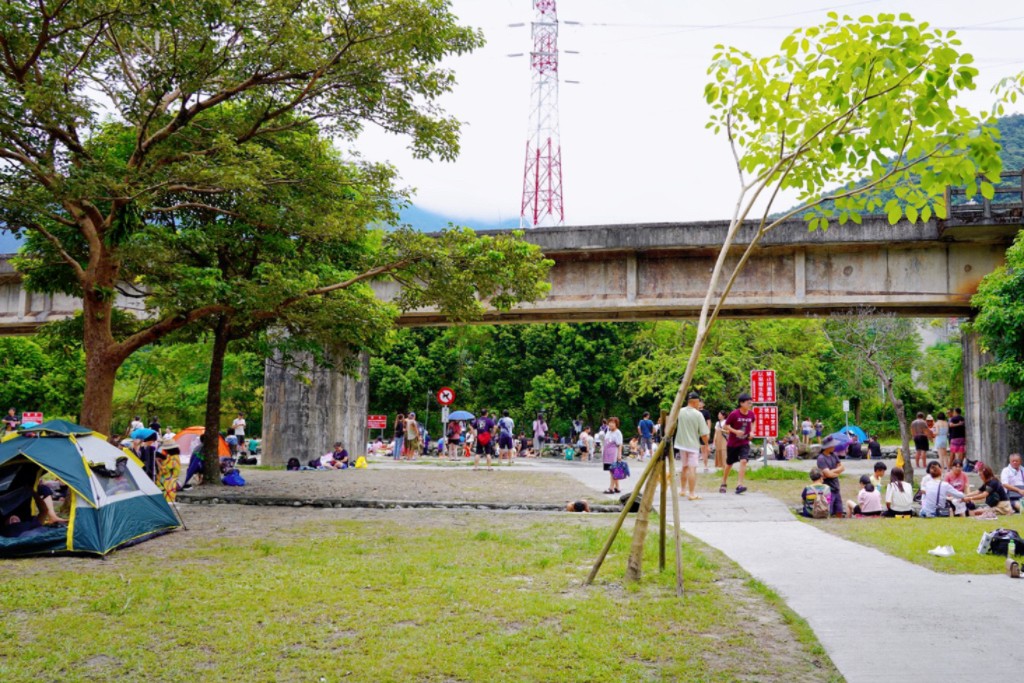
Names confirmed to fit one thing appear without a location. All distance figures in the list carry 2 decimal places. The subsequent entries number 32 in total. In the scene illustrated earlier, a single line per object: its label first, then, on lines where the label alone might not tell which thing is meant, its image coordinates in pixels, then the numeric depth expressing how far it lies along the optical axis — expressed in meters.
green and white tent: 9.48
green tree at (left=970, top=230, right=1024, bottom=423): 16.81
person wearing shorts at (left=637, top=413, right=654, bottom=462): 29.70
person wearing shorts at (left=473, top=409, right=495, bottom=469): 24.27
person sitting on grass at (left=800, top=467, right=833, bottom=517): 12.59
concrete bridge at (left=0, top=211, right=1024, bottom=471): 19.36
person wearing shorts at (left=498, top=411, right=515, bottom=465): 28.69
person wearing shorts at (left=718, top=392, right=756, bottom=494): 14.99
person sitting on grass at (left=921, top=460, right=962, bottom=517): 13.12
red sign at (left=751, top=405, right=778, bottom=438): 21.48
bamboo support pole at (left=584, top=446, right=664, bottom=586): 7.22
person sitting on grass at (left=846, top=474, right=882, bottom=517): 13.07
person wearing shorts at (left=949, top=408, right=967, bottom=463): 21.25
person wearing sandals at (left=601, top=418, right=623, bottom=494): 17.16
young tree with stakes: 6.49
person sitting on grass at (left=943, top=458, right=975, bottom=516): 13.73
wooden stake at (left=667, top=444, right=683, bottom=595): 7.09
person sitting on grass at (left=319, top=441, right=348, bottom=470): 23.42
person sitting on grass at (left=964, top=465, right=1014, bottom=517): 12.96
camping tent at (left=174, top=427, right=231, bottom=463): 27.81
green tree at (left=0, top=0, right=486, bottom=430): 11.16
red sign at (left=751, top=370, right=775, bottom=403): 20.56
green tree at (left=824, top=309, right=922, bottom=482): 17.98
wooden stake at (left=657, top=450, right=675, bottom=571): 7.54
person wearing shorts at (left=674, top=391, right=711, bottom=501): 13.41
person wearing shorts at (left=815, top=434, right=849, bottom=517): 12.90
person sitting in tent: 9.84
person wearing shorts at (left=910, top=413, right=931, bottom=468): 21.30
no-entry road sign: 34.16
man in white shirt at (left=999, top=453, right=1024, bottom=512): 13.90
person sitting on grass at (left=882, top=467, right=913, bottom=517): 13.10
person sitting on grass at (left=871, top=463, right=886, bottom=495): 14.00
